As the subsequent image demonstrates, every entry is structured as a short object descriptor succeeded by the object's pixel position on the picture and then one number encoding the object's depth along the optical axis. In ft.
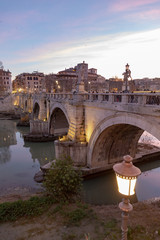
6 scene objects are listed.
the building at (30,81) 269.85
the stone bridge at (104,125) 24.29
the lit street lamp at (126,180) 8.54
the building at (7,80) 242.64
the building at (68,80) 212.23
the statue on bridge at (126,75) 32.60
